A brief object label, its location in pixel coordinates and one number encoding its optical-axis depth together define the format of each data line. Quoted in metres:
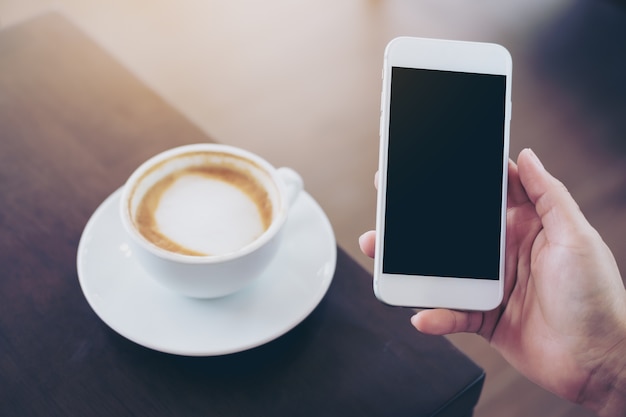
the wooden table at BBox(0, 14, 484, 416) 0.65
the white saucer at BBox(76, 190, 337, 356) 0.67
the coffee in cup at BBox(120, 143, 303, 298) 0.66
